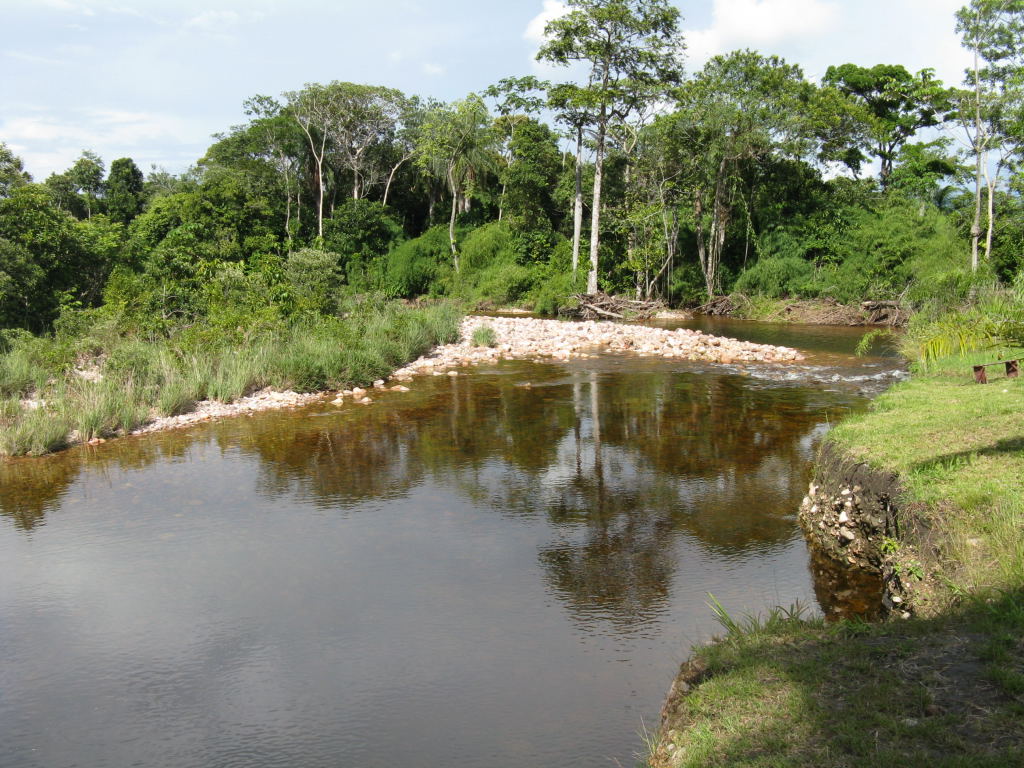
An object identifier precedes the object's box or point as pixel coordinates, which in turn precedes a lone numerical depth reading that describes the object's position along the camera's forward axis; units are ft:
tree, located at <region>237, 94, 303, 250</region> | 141.18
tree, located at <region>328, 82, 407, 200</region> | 140.15
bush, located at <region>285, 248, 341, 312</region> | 58.59
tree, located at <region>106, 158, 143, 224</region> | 171.32
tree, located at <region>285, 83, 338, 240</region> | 138.00
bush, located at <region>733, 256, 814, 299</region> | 100.73
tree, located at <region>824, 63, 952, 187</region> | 111.75
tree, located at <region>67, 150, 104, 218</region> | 180.16
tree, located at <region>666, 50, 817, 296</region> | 98.30
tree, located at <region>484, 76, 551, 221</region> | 104.42
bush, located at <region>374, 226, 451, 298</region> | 132.67
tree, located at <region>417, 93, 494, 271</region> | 126.21
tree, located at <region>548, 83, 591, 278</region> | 98.72
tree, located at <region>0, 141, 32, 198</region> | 60.44
